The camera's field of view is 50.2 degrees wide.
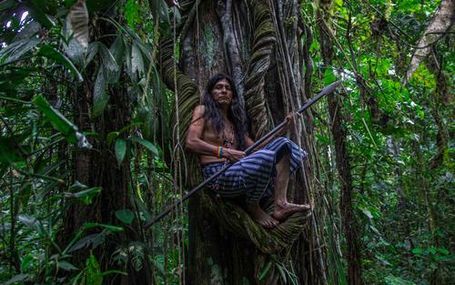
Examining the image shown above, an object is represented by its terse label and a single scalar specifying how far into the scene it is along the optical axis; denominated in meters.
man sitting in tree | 2.53
